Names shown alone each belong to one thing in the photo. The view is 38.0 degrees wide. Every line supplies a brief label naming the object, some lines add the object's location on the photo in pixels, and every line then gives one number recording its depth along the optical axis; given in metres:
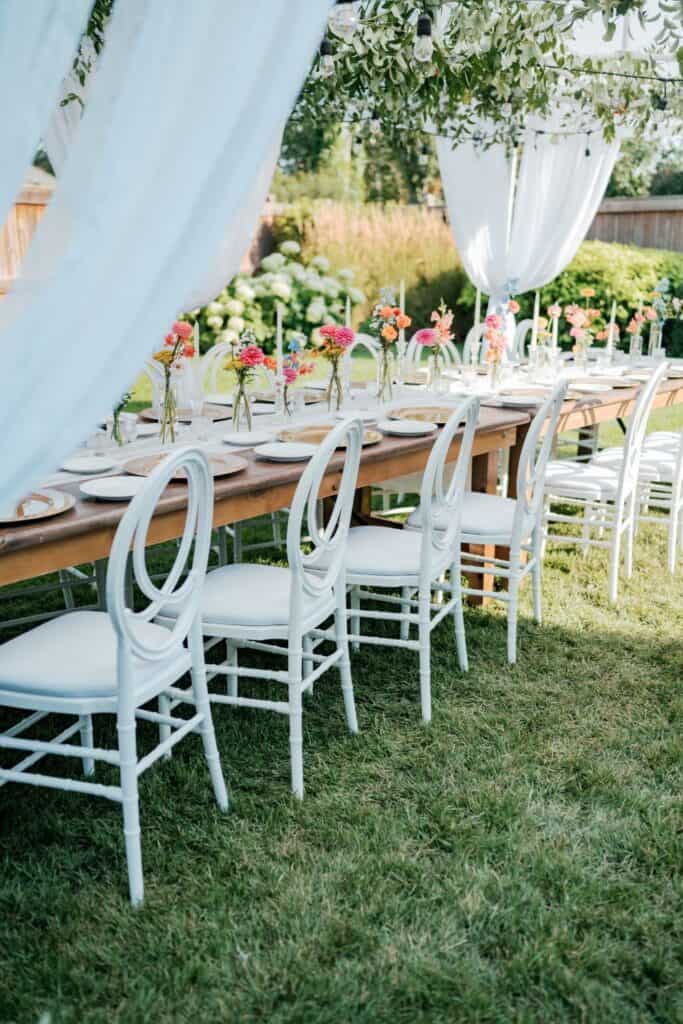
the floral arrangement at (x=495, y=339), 4.43
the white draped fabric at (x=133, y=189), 1.09
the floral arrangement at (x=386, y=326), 3.82
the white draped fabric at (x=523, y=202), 5.87
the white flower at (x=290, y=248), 11.58
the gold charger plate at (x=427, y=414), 3.65
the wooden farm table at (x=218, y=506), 2.23
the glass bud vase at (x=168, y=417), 3.18
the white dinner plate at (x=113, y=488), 2.51
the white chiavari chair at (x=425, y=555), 2.91
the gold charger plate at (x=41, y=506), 2.29
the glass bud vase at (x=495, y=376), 4.61
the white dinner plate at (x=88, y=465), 2.80
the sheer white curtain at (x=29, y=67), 1.02
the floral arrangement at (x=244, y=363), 3.20
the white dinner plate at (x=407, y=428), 3.39
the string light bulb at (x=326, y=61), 3.49
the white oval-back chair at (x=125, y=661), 2.03
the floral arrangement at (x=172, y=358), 3.09
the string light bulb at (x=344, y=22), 3.23
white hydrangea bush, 10.56
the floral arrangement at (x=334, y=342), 3.55
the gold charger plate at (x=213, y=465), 2.78
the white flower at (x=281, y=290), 10.89
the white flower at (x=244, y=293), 10.69
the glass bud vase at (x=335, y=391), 3.78
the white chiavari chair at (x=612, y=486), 3.97
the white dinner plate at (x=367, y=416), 3.74
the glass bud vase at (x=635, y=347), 5.61
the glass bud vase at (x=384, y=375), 4.06
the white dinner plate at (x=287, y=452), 2.95
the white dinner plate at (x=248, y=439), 3.20
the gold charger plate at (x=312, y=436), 3.25
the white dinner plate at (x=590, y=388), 4.58
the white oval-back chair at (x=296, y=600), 2.46
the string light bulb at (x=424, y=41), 3.05
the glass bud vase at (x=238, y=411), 3.35
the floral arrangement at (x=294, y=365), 3.54
